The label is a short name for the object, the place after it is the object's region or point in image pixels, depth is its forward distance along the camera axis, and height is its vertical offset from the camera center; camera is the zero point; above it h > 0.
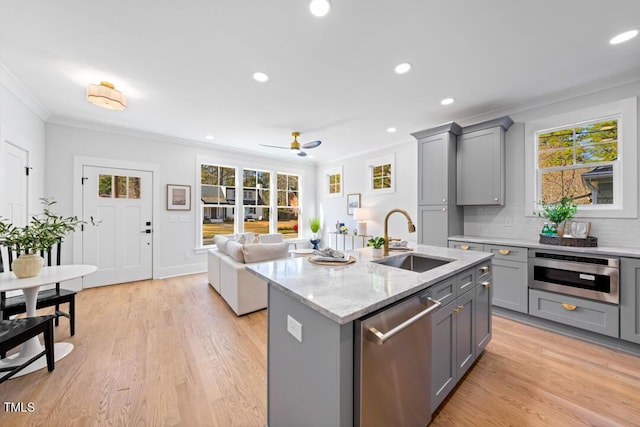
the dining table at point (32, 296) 1.89 -0.71
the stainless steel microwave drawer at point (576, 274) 2.28 -0.62
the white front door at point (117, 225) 4.03 -0.19
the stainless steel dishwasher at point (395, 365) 0.97 -0.70
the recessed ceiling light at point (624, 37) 1.95 +1.47
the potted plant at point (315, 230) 6.61 -0.45
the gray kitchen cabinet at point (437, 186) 3.52 +0.43
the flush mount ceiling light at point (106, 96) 2.62 +1.32
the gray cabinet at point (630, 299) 2.18 -0.78
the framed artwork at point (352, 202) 5.79 +0.30
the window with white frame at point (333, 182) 6.31 +0.87
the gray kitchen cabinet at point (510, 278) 2.76 -0.75
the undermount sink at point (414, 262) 1.98 -0.41
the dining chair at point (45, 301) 2.14 -0.83
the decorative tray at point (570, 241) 2.57 -0.30
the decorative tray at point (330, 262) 1.72 -0.35
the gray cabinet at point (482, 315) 1.92 -0.84
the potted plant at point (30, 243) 1.95 -0.24
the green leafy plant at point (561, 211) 2.74 +0.03
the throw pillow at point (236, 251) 3.13 -0.50
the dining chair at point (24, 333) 1.61 -0.85
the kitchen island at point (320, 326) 0.96 -0.50
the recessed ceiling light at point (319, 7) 1.65 +1.45
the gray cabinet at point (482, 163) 3.24 +0.72
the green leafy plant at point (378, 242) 2.16 -0.26
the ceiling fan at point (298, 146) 3.92 +1.13
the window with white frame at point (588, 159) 2.57 +0.65
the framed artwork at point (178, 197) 4.77 +0.34
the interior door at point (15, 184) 2.68 +0.35
